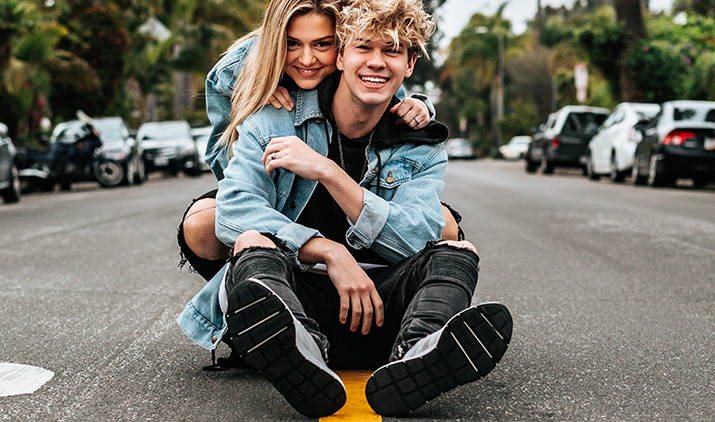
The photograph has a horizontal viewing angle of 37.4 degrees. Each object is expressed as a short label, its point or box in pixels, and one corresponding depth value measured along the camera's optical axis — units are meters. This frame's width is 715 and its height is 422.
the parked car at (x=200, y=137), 31.10
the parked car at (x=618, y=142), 19.72
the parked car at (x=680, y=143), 16.67
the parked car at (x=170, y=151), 26.81
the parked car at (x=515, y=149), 56.35
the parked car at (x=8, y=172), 15.73
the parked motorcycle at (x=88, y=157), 20.48
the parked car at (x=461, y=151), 61.19
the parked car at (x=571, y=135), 25.22
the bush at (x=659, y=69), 26.97
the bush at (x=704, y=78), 25.08
